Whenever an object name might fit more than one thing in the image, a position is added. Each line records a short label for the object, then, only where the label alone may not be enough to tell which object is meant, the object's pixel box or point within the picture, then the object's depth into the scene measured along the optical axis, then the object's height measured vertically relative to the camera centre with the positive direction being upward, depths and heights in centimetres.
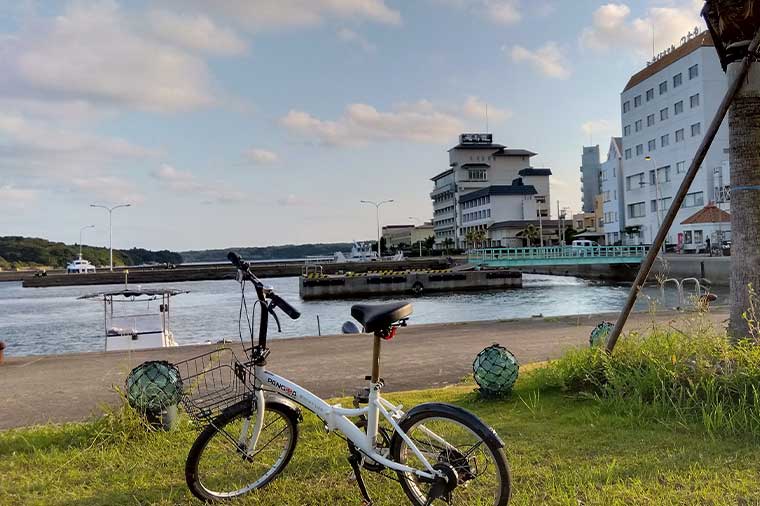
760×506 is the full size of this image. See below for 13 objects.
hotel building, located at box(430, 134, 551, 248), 9775 +1256
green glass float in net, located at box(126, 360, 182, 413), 462 -106
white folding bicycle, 296 -102
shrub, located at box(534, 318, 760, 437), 421 -110
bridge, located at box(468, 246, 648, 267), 4909 -30
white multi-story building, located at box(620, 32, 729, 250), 4975 +1190
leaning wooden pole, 539 +71
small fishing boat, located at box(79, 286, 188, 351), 1538 -200
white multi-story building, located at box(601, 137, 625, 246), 6662 +711
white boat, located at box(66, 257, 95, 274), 8925 -46
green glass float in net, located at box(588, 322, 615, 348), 604 -96
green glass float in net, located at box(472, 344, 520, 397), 539 -115
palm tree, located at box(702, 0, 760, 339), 550 +81
